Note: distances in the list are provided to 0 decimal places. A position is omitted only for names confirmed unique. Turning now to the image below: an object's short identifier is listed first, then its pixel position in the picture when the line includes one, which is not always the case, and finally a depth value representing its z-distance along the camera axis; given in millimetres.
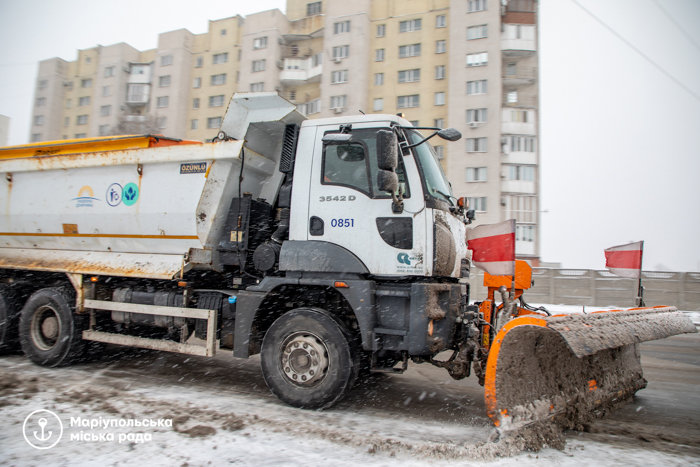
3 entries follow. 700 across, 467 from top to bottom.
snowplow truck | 3947
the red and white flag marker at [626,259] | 5430
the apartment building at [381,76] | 31547
